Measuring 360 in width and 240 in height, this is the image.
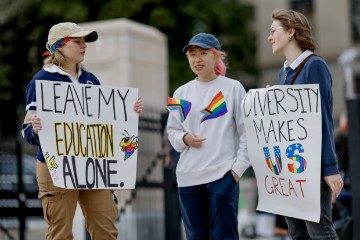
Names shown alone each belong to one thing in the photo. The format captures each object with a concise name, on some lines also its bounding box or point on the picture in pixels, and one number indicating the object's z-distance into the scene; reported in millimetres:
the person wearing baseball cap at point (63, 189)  9379
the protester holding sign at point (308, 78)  8730
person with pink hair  9770
